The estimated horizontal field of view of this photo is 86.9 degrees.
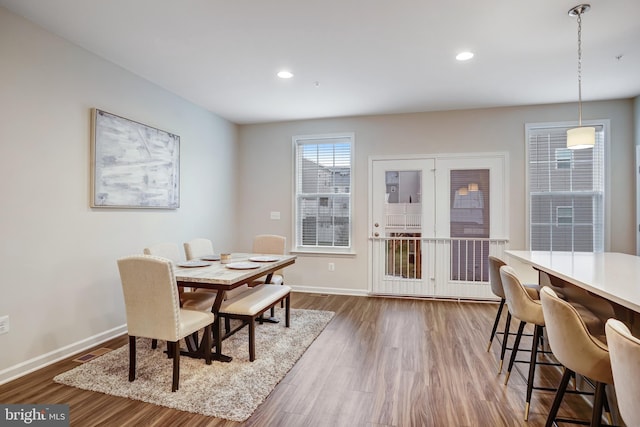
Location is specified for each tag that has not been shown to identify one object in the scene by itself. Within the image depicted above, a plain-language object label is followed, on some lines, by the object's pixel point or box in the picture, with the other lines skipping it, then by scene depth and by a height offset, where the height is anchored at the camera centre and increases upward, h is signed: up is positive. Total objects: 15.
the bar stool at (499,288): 2.67 -0.61
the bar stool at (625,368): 1.02 -0.48
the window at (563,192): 4.34 +0.33
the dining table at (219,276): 2.54 -0.47
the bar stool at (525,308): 2.06 -0.59
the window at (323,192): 5.18 +0.37
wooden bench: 2.72 -0.75
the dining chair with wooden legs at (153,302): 2.21 -0.59
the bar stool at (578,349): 1.43 -0.58
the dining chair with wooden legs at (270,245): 4.19 -0.38
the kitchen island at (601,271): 1.56 -0.34
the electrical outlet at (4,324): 2.40 -0.79
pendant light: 2.60 +0.63
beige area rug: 2.15 -1.18
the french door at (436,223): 4.67 -0.10
